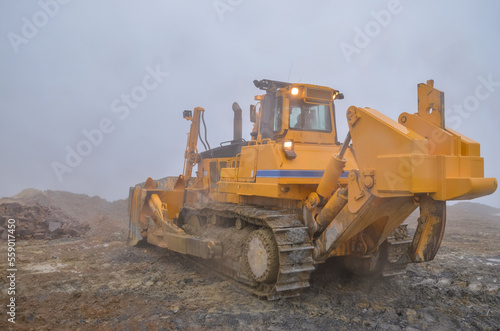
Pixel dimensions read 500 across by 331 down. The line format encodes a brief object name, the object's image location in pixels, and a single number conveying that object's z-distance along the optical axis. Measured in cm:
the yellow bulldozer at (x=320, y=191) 406
